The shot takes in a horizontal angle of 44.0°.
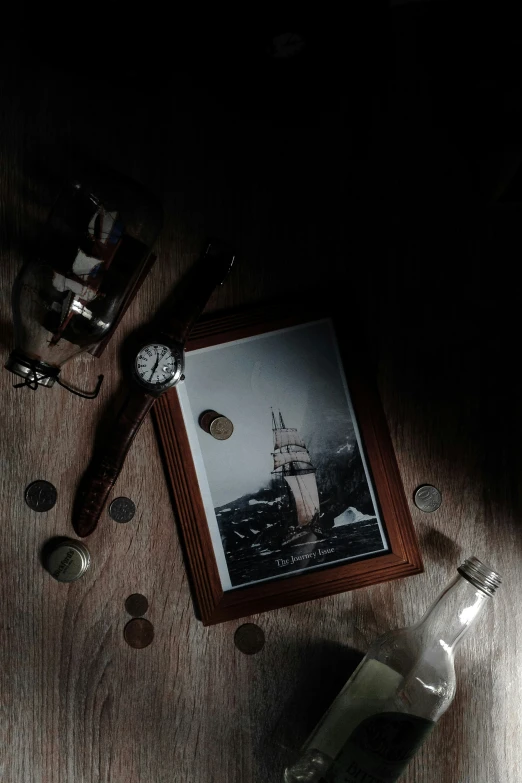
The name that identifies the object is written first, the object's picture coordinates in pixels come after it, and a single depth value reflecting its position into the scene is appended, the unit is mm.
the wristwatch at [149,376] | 1037
